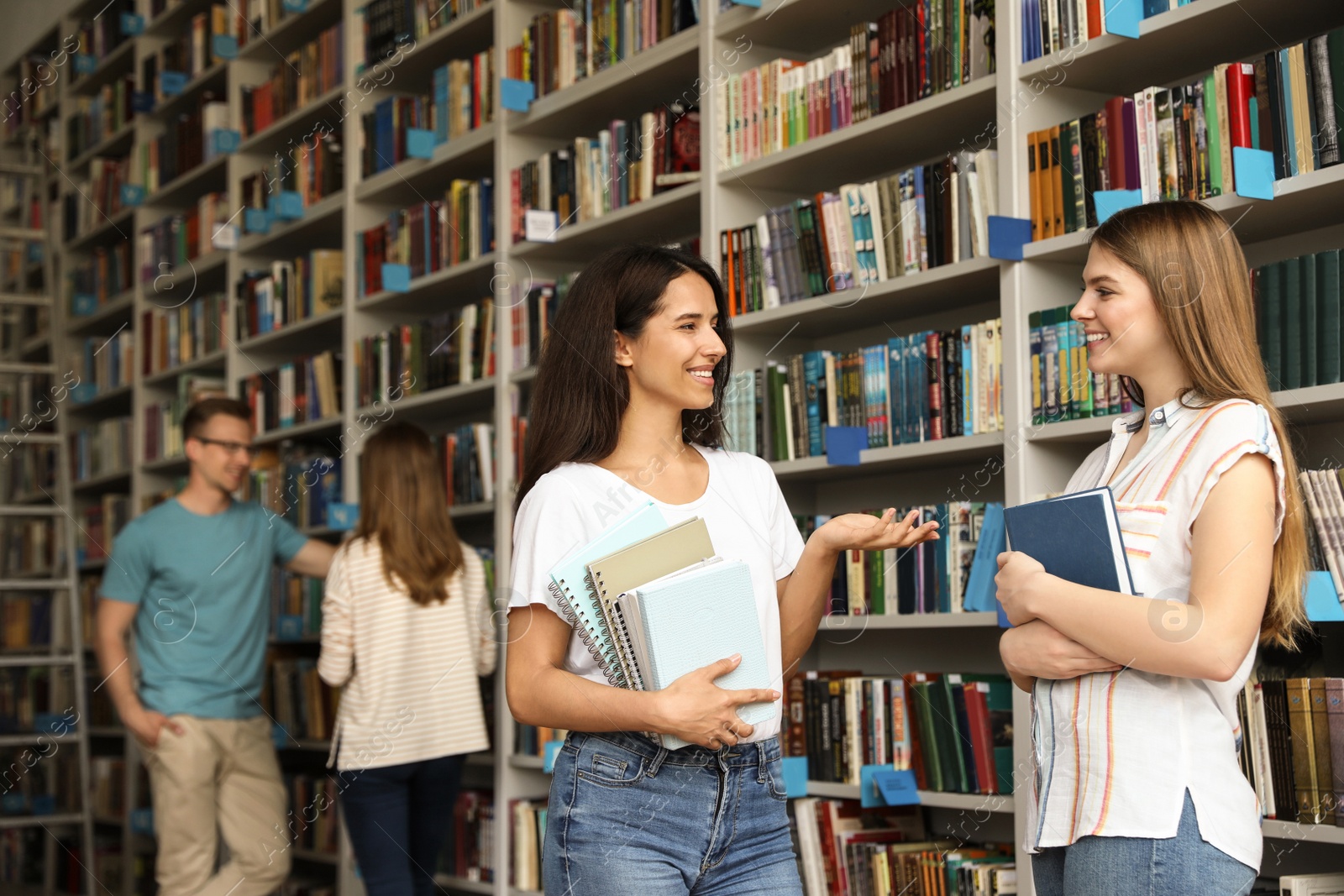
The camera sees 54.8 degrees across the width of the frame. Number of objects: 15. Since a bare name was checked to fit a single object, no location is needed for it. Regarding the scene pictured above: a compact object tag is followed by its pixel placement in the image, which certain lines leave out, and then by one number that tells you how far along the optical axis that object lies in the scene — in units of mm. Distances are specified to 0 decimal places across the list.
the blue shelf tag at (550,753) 3179
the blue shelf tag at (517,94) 3850
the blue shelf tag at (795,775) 2809
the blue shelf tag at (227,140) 5301
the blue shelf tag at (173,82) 5754
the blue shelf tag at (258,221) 5090
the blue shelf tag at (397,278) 4242
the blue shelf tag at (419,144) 4121
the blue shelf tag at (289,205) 4863
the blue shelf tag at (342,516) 4223
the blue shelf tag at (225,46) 5367
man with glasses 3424
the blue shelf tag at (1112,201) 2236
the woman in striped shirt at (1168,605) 1351
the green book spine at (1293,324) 2115
